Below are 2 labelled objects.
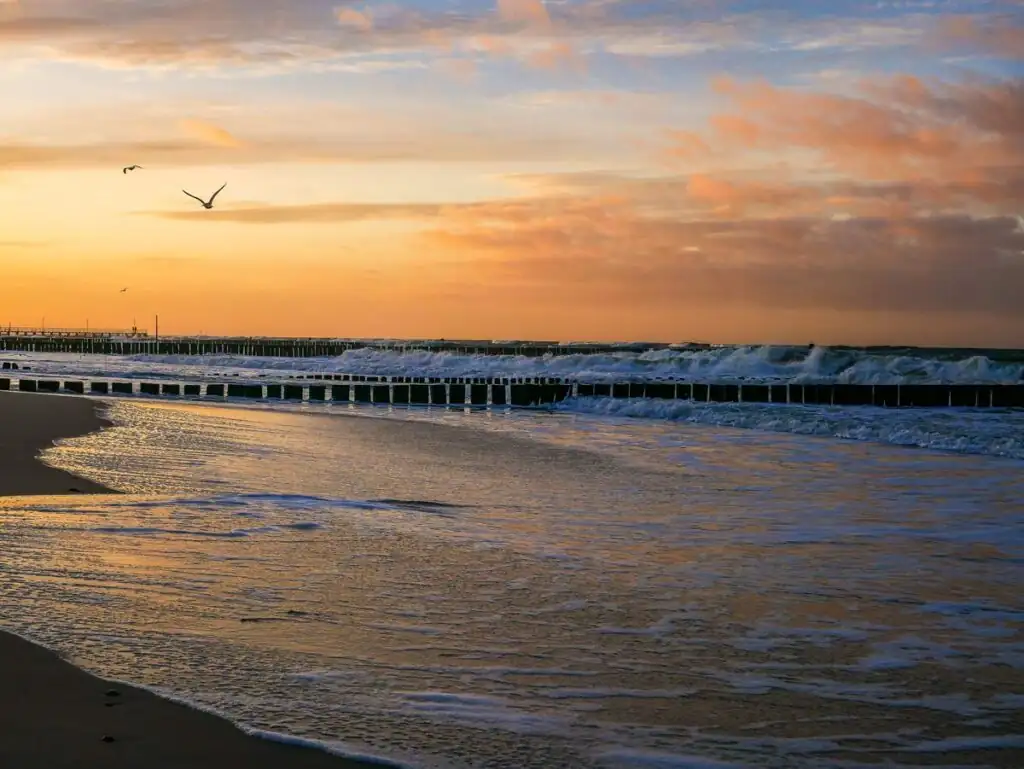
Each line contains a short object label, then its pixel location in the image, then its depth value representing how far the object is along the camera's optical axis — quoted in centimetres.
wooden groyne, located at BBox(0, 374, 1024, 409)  4003
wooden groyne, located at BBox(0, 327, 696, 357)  11938
